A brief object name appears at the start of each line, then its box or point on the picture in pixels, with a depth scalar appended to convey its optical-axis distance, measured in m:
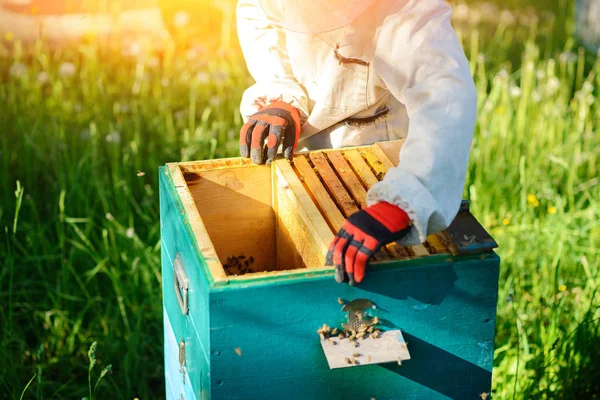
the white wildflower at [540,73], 3.90
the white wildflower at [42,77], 3.93
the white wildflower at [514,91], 3.72
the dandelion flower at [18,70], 3.93
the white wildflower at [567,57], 4.09
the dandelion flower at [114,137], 3.50
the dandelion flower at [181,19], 5.06
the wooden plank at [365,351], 1.70
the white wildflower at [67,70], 4.04
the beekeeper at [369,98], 1.69
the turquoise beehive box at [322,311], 1.69
